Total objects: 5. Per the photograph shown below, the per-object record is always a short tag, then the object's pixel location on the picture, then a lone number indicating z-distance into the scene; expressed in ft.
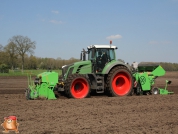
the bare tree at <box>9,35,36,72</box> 145.37
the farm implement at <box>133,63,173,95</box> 38.42
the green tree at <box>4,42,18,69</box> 141.95
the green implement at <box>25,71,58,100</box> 31.87
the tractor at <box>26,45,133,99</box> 32.91
